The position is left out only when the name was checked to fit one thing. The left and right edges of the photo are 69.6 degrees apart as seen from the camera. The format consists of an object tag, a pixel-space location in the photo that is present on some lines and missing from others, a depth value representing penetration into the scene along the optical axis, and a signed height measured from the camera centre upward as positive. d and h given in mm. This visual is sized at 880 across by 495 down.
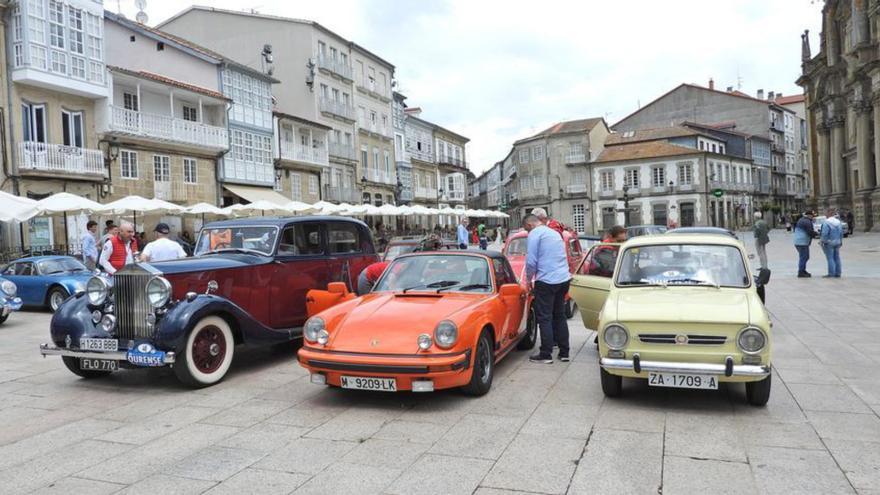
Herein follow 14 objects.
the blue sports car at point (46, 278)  14555 -438
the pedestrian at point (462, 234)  25422 +296
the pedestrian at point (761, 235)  17266 -184
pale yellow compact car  5434 -782
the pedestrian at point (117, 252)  11398 +81
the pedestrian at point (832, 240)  16078 -376
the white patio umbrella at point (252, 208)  24297 +1656
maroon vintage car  6680 -616
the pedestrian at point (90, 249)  16047 +221
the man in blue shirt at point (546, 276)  7664 -467
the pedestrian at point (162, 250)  9445 +61
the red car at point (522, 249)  12695 -222
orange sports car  5668 -824
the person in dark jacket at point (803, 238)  16875 -317
